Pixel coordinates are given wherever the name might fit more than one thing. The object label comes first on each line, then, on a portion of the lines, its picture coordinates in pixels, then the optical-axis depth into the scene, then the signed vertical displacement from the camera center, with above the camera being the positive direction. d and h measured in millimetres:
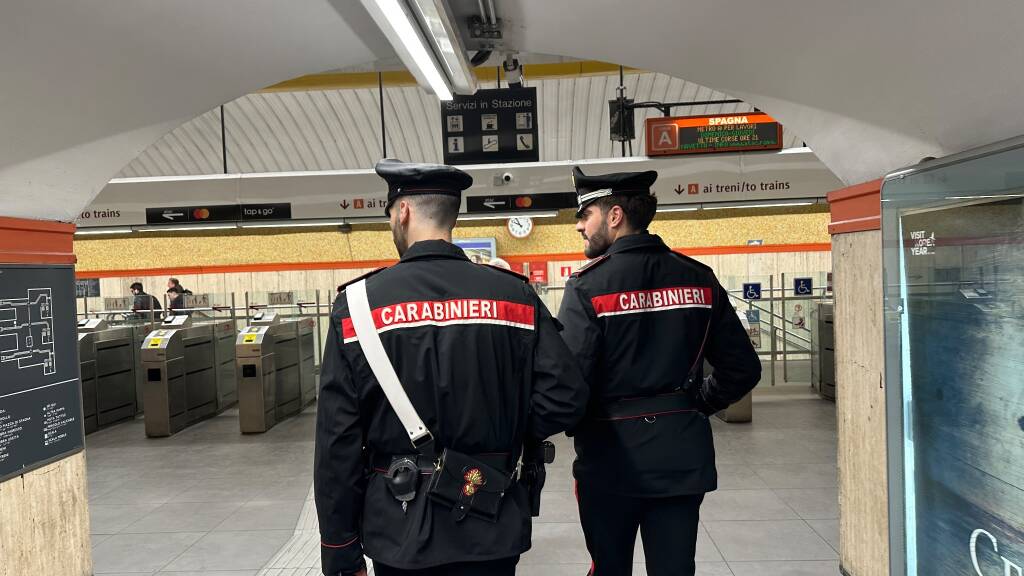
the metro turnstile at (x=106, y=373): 8188 -939
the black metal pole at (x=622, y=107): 7367 +1790
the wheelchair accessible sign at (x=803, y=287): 9516 -242
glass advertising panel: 1644 -269
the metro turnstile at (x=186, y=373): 7633 -959
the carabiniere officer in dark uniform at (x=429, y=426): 1728 -360
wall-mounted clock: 12656 +956
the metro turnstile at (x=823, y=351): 8461 -1029
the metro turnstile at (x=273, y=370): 7602 -959
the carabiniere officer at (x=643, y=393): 2312 -403
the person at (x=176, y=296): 10602 -51
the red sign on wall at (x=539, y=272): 12242 +124
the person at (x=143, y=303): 10258 -127
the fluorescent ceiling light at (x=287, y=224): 8234 +761
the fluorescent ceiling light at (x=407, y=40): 2570 +1007
